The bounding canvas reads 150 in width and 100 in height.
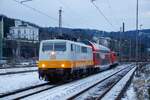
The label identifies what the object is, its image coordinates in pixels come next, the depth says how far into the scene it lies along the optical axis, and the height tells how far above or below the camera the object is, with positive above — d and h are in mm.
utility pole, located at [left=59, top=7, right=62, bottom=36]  57644 +4475
